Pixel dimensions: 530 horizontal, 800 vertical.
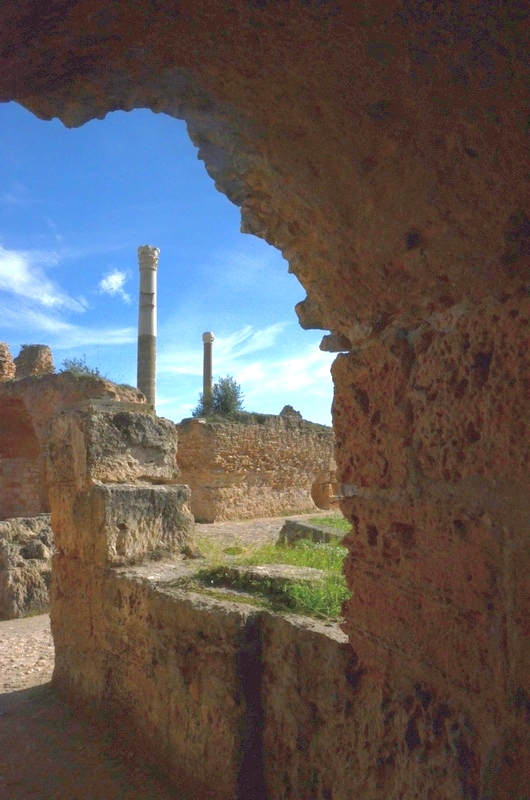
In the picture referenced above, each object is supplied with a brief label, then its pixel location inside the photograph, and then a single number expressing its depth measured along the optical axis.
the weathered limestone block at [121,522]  4.21
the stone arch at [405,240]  1.49
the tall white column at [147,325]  20.73
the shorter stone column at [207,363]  27.56
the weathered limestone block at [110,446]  4.46
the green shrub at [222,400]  21.16
